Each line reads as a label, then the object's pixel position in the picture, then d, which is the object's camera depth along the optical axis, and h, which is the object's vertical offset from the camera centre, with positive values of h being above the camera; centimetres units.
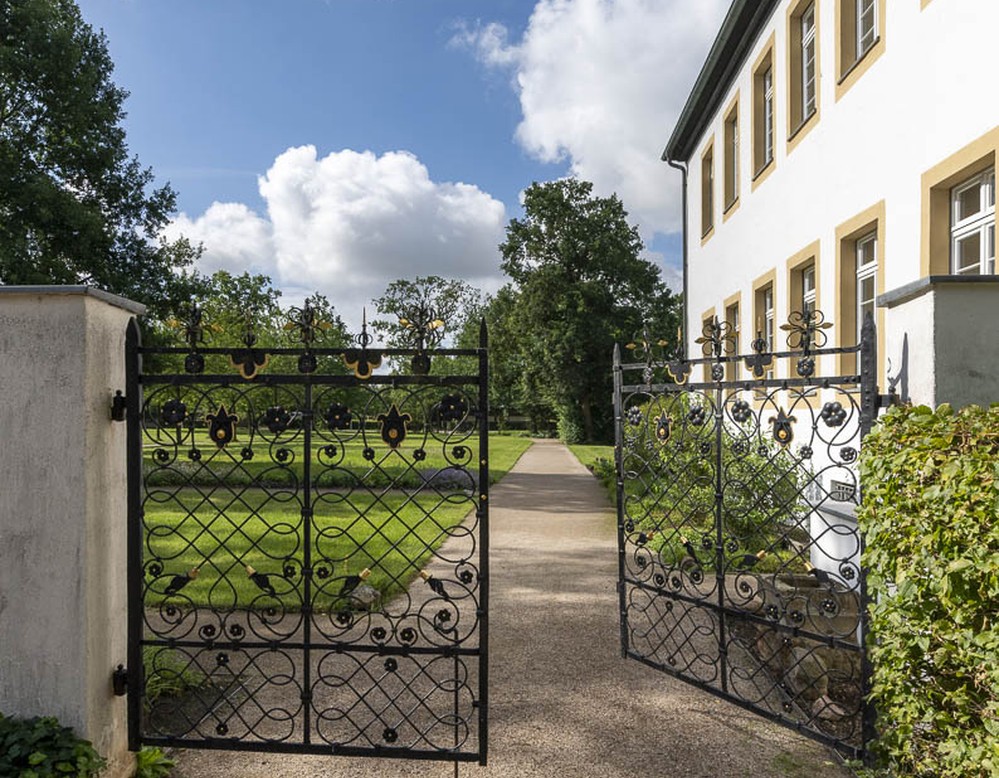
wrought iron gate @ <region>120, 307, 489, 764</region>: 336 -115
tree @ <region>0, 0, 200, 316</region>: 1487 +525
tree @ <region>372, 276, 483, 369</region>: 5234 +808
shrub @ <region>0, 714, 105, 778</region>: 281 -136
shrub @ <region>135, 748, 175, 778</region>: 343 -171
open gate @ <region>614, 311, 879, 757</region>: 368 -139
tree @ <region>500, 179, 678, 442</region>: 3588 +589
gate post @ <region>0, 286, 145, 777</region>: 296 -39
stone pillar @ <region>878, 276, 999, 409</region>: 298 +26
